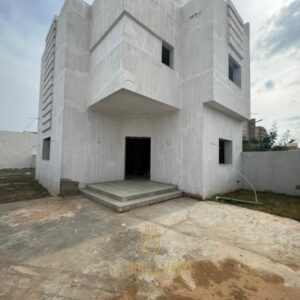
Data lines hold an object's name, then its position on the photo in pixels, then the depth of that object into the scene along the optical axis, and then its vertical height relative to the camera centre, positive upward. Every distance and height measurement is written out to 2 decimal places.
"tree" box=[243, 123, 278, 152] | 11.61 +1.27
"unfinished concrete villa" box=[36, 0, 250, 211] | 5.29 +2.12
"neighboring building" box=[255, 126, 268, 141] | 16.11 +2.85
